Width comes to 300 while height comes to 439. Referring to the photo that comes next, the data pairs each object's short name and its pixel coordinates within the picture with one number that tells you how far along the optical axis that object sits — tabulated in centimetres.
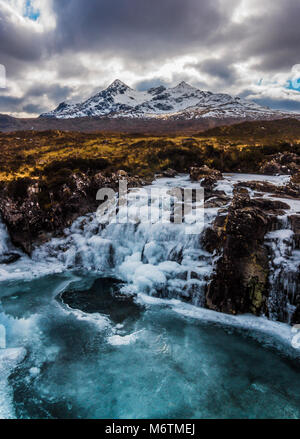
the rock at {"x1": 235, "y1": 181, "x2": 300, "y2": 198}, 1797
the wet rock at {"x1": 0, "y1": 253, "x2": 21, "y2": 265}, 1856
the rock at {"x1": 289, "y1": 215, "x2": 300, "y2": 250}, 1261
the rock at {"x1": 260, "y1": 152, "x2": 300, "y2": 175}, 2569
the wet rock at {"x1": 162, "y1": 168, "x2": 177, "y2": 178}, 2834
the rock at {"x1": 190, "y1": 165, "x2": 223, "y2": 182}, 2431
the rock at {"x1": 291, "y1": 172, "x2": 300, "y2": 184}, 2119
